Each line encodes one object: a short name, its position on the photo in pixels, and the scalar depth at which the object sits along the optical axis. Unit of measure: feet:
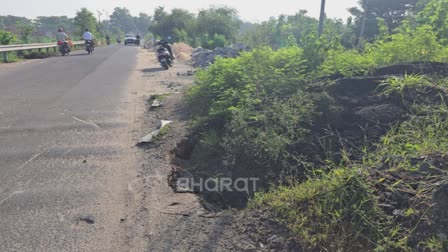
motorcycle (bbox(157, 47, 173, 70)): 52.03
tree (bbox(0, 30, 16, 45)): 66.59
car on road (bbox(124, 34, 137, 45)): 197.70
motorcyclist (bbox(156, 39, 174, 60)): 53.88
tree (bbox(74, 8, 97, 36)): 194.59
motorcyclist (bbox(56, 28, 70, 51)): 71.41
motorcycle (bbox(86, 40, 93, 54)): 81.00
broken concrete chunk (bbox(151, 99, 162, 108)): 24.76
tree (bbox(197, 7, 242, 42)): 145.69
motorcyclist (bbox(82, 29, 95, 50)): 79.34
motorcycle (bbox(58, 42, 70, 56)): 72.43
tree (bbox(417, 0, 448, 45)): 21.20
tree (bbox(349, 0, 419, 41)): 118.21
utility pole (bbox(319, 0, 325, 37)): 31.05
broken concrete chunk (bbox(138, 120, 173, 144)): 17.16
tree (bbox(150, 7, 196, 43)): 204.74
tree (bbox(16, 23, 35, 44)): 88.23
